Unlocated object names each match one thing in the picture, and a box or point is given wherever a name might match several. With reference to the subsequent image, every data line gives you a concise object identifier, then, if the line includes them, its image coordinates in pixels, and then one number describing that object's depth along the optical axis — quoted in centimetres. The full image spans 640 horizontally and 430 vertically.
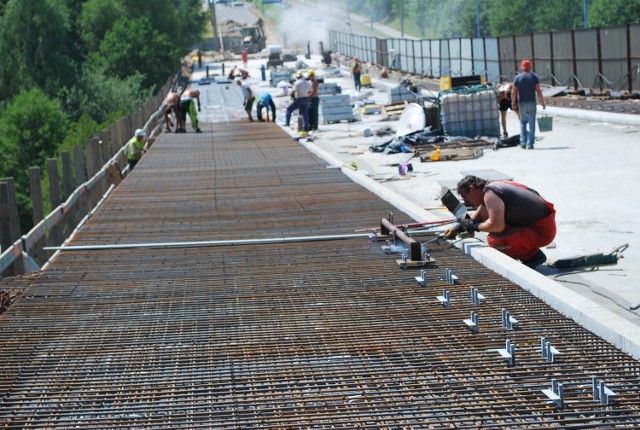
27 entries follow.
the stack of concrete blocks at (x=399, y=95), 4075
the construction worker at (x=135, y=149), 2348
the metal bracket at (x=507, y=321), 758
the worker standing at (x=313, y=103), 3112
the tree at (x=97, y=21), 9125
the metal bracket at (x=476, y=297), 830
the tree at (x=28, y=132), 6075
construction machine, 14775
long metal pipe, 1135
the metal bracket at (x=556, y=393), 603
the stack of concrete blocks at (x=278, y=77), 7825
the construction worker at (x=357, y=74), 6181
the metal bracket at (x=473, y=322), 753
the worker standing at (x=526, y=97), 2158
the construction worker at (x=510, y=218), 990
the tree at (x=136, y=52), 8575
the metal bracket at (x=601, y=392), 602
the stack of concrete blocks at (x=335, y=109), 3791
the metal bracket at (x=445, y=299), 832
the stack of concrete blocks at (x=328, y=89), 5256
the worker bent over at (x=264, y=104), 3561
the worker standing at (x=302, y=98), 3091
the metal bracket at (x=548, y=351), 683
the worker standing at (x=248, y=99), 3749
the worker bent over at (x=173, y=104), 3262
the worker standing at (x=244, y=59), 11919
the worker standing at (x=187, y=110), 3222
